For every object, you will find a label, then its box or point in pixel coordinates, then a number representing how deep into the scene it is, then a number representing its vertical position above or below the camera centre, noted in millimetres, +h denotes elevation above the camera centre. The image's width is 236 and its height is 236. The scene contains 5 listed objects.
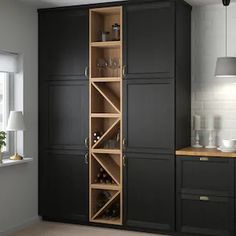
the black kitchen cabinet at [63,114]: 5633 +49
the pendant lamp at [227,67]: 5184 +538
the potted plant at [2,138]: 5035 -200
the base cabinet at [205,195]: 4996 -795
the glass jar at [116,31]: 5543 +984
